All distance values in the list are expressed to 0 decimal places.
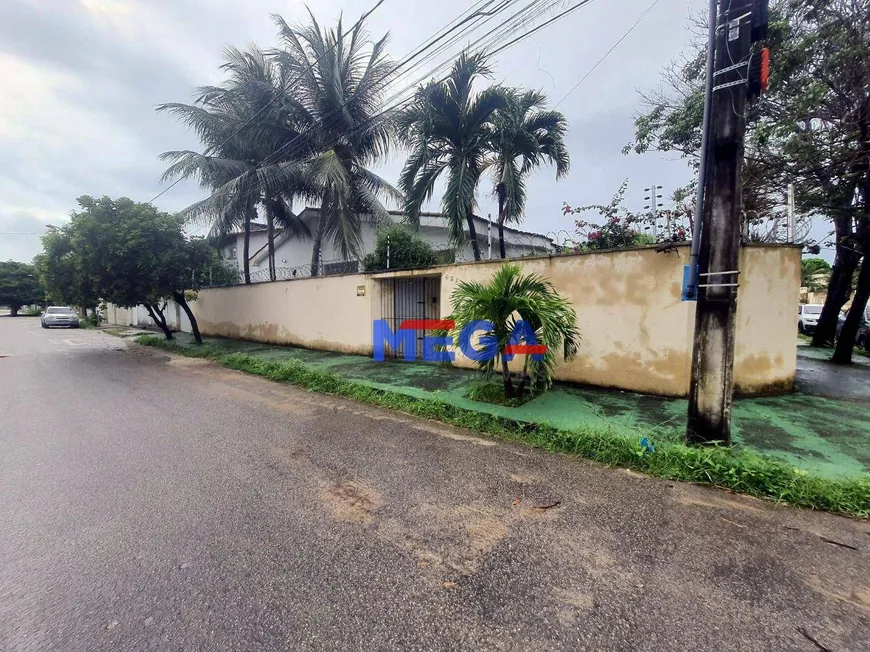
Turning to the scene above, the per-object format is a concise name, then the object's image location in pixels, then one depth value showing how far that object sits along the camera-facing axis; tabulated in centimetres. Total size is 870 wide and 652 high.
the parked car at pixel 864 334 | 1008
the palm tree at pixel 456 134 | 899
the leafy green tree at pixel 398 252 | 1002
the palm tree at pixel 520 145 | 895
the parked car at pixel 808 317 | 1513
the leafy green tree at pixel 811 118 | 616
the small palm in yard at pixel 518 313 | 482
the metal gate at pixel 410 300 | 884
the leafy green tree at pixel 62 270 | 1148
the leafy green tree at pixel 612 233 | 657
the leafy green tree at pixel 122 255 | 1050
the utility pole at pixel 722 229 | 332
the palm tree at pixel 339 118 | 1180
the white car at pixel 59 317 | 2295
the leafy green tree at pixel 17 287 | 4075
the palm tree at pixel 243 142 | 1224
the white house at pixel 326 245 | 1391
